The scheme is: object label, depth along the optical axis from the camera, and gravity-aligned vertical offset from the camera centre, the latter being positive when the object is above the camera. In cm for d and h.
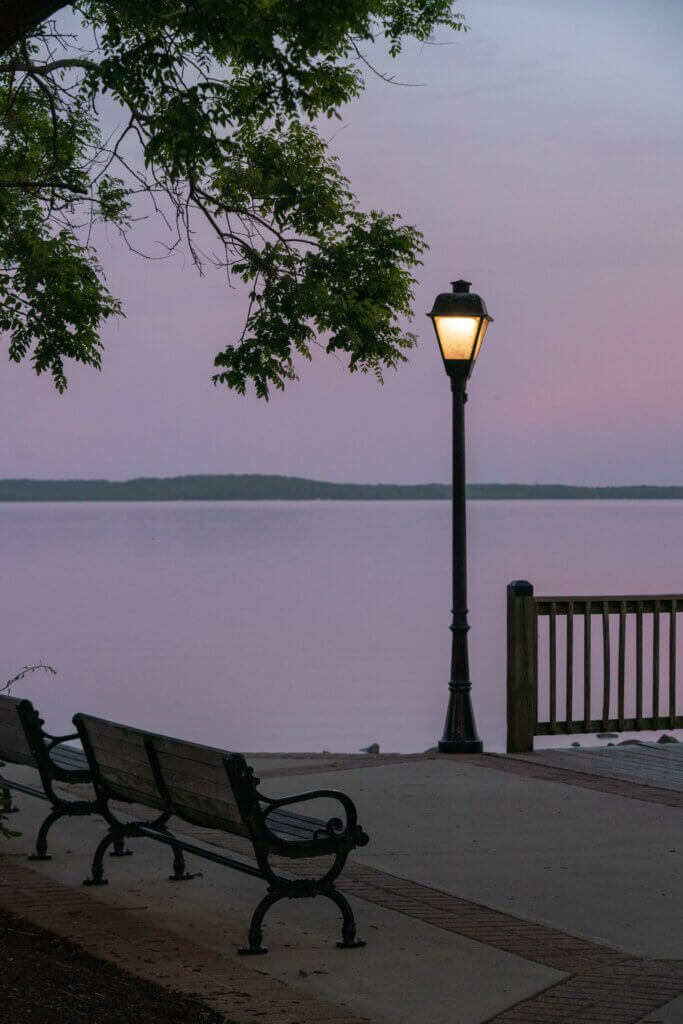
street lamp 1146 +38
